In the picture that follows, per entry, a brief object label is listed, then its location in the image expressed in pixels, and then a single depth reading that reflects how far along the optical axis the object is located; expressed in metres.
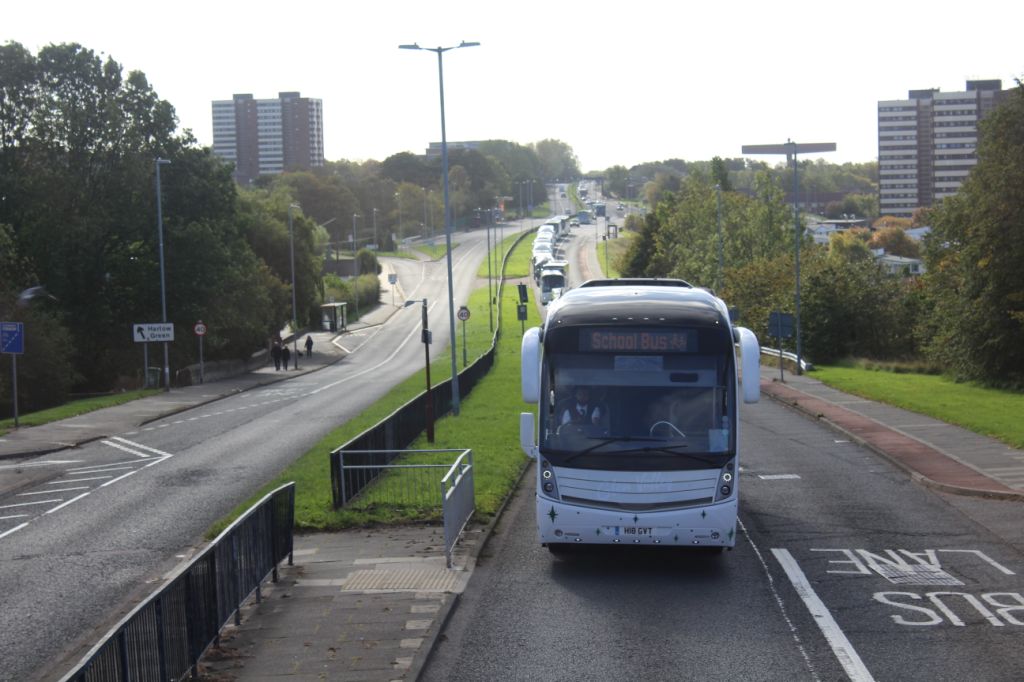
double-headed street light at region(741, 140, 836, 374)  57.10
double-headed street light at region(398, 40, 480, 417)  32.94
